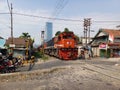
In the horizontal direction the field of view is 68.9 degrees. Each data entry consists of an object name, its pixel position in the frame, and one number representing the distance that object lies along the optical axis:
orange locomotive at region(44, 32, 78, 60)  13.39
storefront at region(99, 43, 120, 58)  20.32
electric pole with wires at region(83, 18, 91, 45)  23.70
